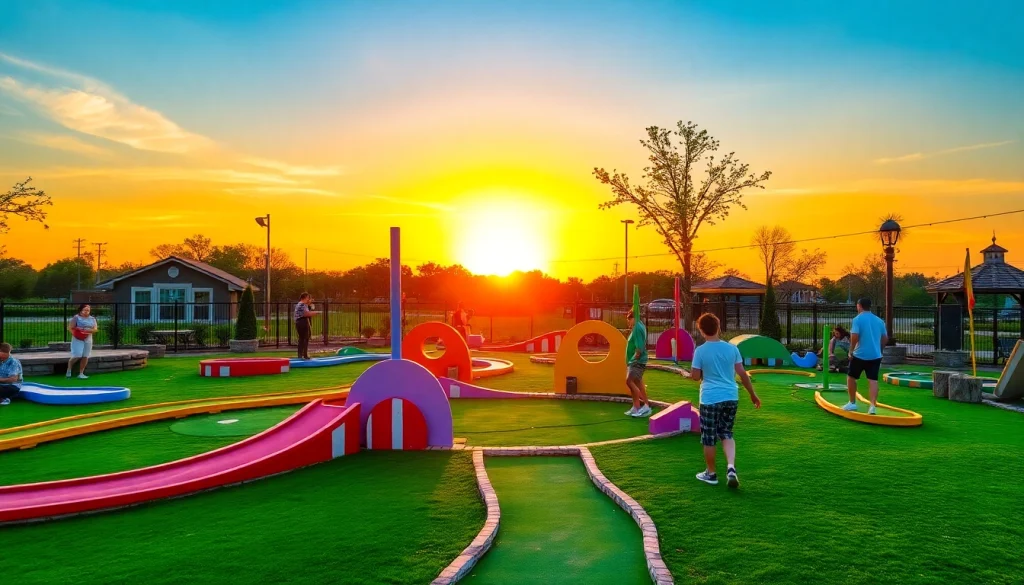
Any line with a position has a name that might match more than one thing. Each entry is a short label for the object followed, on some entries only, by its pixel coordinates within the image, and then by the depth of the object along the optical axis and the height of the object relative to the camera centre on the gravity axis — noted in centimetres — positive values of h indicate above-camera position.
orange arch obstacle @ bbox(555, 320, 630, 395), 1238 -125
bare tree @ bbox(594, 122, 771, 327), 2689 +482
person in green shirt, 955 -87
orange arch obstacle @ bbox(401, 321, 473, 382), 1395 -102
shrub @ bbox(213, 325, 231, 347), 2497 -118
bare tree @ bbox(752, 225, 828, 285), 5334 +351
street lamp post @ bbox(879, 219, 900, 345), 1856 +190
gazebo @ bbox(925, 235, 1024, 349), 1973 +52
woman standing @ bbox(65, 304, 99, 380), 1439 -71
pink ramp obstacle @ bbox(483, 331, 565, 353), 2225 -139
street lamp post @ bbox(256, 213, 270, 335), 3527 +455
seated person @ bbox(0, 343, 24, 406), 1133 -125
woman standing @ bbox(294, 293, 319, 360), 1797 -44
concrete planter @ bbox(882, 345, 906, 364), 1941 -151
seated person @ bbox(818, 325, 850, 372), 1661 -125
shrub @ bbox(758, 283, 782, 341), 2370 -55
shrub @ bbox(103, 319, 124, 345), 2198 -97
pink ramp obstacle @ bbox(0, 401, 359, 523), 552 -167
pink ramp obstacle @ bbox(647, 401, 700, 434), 843 -153
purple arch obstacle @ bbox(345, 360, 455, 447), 777 -106
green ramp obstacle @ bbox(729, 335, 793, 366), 1798 -129
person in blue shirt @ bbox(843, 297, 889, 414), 959 -62
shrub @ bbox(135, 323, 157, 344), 2403 -110
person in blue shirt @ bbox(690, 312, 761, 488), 607 -84
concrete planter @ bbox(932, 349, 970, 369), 1880 -159
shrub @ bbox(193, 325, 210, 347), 2372 -113
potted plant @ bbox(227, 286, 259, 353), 2356 -61
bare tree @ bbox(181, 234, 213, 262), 7694 +707
